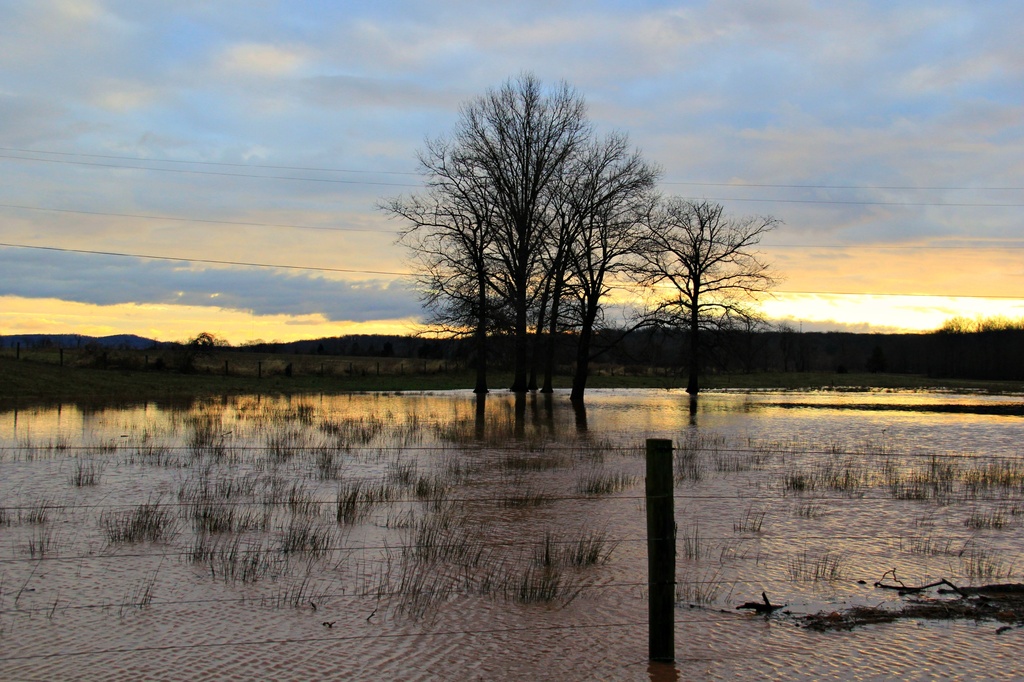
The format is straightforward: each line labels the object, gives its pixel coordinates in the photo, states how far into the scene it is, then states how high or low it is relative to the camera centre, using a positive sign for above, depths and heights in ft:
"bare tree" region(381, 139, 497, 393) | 142.51 +20.89
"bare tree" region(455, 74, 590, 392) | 144.36 +33.79
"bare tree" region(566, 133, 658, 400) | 141.90 +25.59
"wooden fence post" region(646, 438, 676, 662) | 18.89 -3.74
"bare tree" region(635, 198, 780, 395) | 157.58 +19.61
